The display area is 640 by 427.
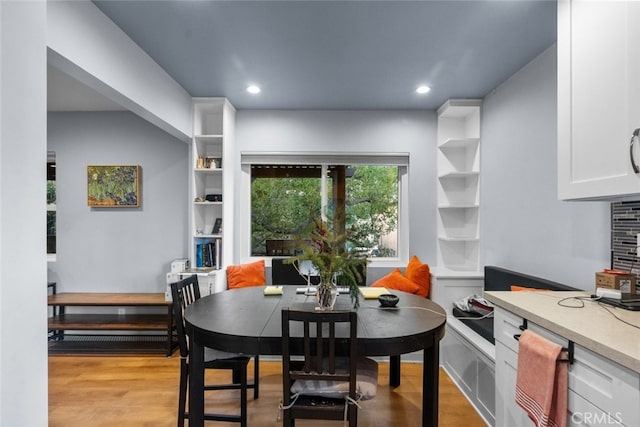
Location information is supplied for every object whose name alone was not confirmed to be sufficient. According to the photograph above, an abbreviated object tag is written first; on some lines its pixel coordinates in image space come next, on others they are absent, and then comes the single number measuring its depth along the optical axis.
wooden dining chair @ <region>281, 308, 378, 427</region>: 1.51
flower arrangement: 1.88
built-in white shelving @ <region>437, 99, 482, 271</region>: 3.78
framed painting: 3.94
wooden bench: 3.44
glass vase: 1.96
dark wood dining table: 1.59
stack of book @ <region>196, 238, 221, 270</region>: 3.58
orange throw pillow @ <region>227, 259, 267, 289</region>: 3.55
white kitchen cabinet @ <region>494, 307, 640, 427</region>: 1.01
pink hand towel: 1.26
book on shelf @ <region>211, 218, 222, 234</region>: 3.71
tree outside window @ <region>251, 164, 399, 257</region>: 4.04
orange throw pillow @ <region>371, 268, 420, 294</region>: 3.29
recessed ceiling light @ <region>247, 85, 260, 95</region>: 3.21
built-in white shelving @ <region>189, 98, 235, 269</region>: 3.59
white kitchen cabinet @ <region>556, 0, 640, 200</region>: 1.39
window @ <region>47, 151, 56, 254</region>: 4.08
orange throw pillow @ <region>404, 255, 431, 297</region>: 3.33
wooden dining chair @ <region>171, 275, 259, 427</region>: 2.07
